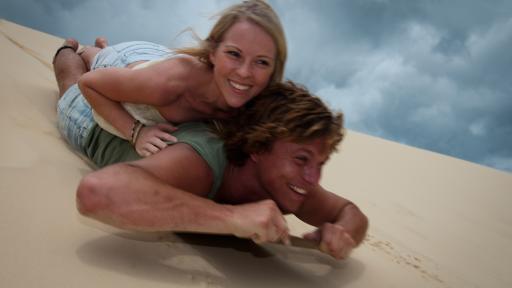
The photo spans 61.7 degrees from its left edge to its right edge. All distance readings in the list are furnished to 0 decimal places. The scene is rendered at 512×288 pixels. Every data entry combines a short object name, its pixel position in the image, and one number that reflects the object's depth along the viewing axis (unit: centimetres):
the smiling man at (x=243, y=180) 137
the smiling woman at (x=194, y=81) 195
